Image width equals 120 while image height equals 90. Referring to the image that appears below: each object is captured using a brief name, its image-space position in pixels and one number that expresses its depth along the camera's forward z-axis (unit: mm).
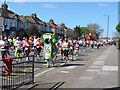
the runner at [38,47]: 15664
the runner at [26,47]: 14052
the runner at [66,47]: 14174
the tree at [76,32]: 103375
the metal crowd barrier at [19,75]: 5695
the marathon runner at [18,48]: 12942
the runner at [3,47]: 12531
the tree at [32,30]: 56688
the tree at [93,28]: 86125
